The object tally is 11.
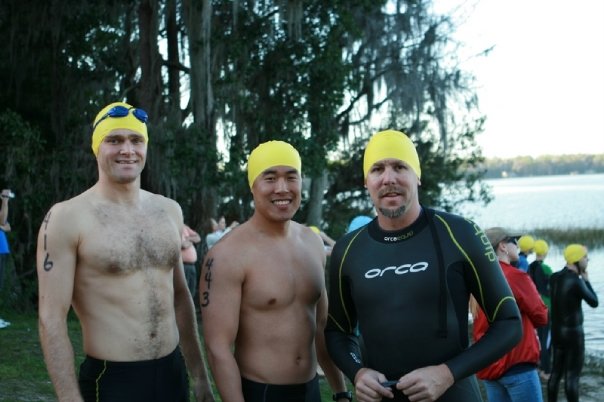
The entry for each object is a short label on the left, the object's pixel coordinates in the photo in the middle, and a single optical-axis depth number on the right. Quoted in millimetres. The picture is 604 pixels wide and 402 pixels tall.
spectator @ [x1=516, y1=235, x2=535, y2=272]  10281
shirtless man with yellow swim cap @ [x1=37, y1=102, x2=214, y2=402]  3111
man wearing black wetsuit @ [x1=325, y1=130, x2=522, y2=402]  2980
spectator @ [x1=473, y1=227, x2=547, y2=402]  4996
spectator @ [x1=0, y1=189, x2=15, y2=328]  10008
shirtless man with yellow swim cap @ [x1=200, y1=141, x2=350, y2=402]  3365
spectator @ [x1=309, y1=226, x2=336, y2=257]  10859
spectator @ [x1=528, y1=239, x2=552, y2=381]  9344
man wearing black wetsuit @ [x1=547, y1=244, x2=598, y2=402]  7406
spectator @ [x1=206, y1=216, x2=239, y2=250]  12609
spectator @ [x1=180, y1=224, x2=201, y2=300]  10609
